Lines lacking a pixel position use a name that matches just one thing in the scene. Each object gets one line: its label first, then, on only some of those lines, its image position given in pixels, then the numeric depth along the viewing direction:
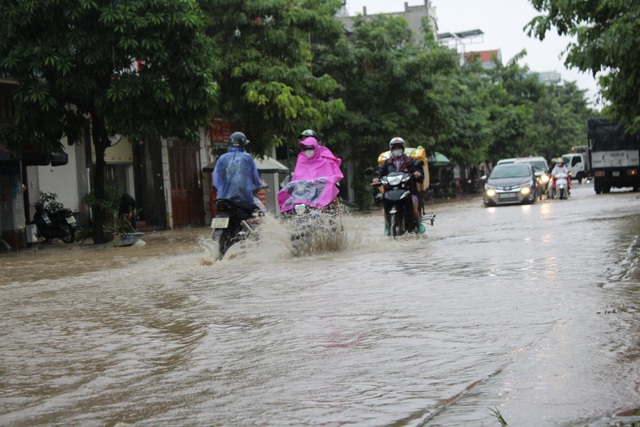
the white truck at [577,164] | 70.06
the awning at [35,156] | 20.44
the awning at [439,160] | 51.35
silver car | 31.25
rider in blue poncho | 12.53
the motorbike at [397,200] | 14.41
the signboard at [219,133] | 33.47
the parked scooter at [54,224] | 23.42
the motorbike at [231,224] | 12.48
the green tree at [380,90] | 38.16
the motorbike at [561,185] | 34.00
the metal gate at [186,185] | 31.67
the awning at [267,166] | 30.55
